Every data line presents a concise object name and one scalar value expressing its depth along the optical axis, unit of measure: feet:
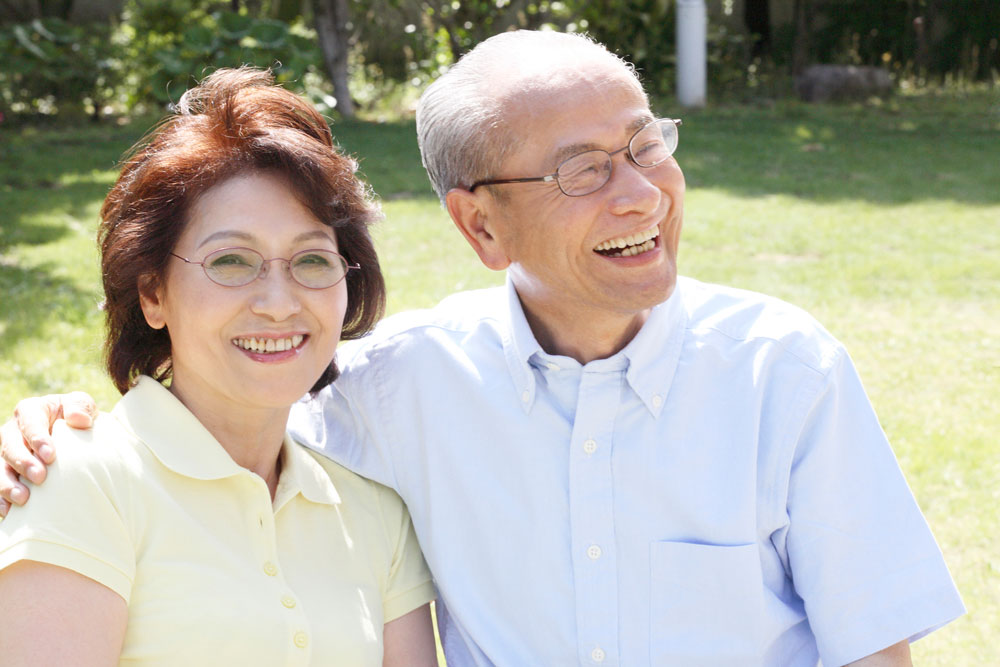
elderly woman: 6.11
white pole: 43.57
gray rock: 46.34
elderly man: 6.86
